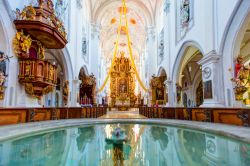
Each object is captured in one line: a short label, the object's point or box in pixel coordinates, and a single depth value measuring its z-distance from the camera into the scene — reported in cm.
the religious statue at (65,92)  1211
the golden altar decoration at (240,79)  639
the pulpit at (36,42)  684
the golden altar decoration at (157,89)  1802
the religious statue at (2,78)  594
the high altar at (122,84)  2427
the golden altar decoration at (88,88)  1741
